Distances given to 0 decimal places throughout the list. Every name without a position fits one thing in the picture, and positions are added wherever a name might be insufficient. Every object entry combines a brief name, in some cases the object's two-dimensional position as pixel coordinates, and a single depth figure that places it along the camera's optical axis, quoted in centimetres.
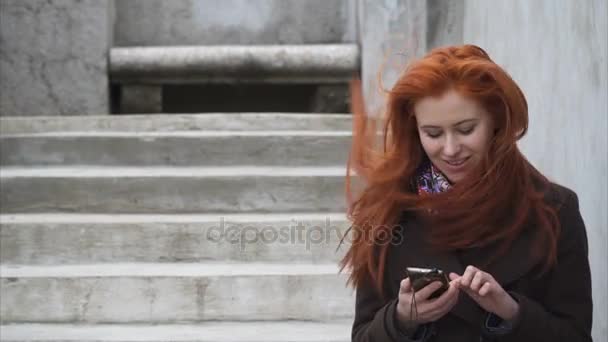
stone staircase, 703
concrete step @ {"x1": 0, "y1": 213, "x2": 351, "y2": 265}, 762
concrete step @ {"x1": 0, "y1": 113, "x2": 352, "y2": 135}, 989
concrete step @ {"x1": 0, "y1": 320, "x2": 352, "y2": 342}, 652
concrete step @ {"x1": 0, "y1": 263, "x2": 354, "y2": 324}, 703
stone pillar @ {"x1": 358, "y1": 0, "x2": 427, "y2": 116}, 904
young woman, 334
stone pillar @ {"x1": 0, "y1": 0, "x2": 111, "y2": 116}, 1152
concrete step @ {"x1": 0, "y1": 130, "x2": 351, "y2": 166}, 908
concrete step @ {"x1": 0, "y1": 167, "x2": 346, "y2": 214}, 831
